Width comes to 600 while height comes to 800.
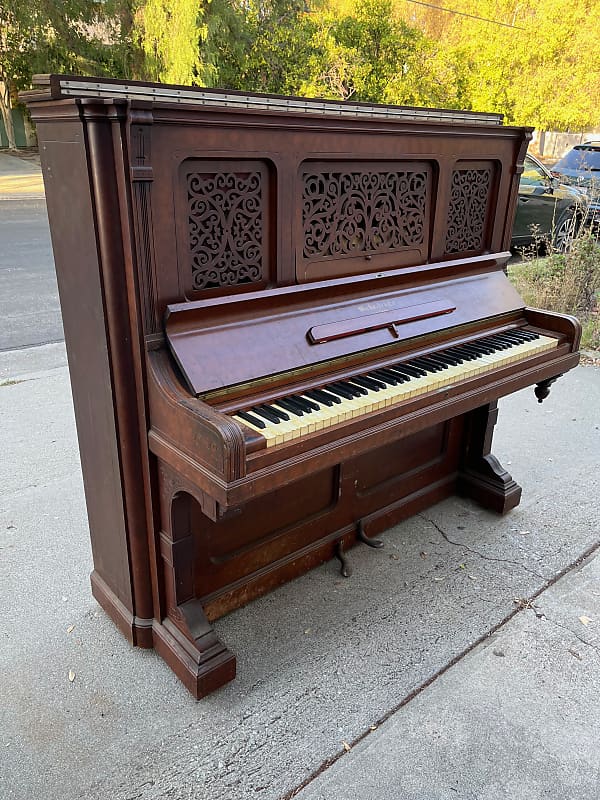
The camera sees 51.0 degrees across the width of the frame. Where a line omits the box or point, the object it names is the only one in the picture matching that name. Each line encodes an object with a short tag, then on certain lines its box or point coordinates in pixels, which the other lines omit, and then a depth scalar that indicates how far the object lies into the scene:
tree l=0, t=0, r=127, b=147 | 17.61
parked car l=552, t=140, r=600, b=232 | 6.75
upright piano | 1.69
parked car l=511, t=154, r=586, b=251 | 8.48
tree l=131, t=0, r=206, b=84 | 14.50
